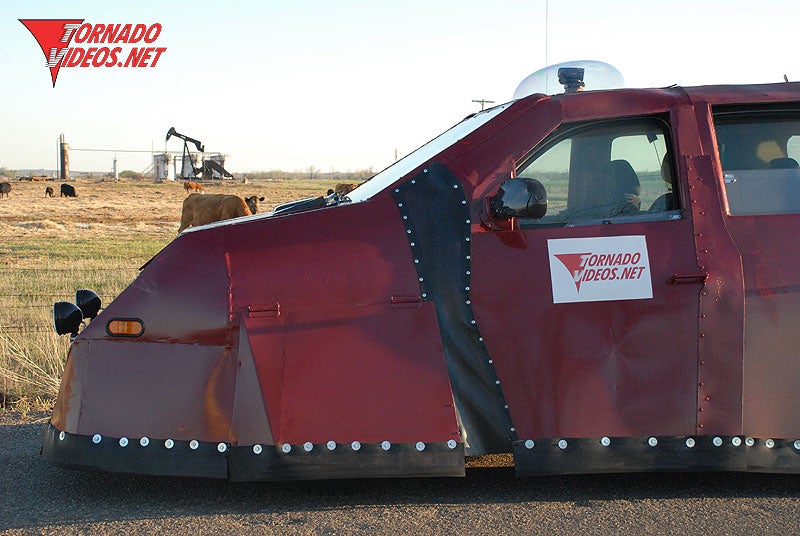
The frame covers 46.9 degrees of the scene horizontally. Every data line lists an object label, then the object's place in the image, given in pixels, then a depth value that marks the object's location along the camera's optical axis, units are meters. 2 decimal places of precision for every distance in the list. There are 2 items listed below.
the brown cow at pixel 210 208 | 19.33
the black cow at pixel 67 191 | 48.12
